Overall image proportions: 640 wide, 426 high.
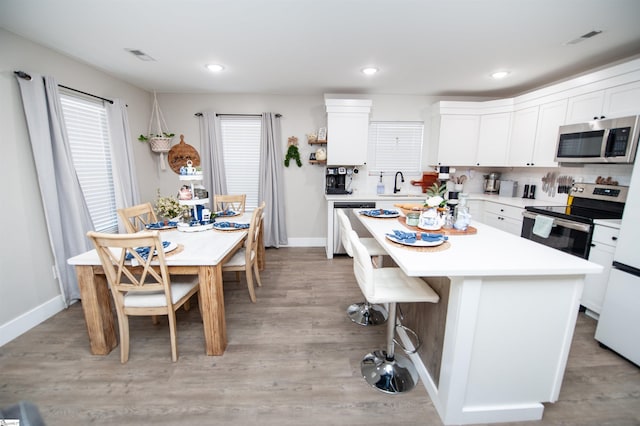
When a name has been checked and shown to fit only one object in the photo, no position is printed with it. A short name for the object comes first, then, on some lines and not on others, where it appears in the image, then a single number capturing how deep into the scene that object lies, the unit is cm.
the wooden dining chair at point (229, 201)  347
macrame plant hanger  377
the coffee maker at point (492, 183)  411
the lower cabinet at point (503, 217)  309
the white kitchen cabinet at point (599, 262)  213
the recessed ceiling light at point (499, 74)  301
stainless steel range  230
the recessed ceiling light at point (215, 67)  285
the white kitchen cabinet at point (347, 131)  375
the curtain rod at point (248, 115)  406
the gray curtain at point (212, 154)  400
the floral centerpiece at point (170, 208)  250
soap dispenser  426
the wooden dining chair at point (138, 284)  158
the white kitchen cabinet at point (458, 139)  379
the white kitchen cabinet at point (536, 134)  298
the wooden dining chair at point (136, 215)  241
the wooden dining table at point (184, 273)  178
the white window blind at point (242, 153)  414
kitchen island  128
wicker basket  376
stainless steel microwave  222
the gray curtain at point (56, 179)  225
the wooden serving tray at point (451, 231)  191
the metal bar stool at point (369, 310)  225
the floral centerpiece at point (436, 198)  201
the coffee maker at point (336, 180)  409
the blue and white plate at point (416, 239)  157
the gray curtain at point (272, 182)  405
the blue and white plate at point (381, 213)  244
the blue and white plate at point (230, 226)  244
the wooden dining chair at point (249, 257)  250
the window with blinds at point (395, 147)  420
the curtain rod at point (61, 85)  213
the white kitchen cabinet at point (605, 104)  225
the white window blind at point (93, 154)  272
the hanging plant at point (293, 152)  410
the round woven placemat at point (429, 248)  152
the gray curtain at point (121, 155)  313
